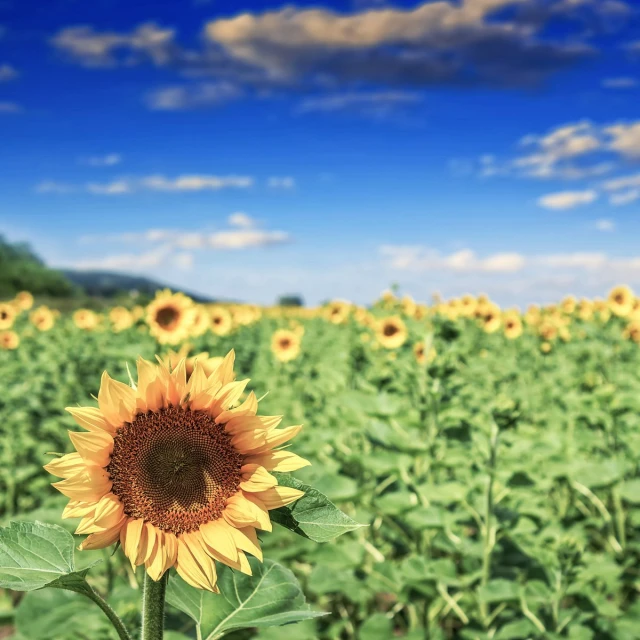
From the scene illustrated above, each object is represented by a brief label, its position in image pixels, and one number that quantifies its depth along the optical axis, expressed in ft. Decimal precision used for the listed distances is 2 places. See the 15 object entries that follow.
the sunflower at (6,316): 33.47
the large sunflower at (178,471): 4.24
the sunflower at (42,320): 40.78
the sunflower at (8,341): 32.04
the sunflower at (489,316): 31.27
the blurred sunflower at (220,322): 29.96
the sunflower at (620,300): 37.76
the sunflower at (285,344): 29.45
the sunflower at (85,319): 37.32
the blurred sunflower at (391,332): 23.17
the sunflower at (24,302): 46.89
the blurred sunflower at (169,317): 22.35
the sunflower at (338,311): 42.57
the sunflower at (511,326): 38.22
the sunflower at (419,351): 18.33
